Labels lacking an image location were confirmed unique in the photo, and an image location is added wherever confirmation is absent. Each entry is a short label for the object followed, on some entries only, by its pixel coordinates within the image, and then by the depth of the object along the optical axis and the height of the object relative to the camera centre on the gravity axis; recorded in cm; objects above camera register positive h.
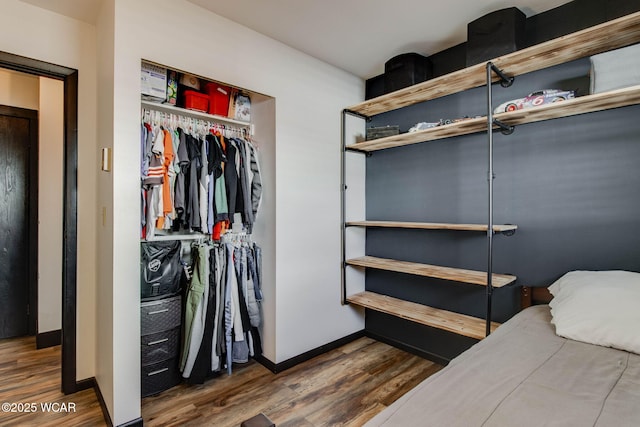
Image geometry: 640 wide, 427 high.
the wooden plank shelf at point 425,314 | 212 -77
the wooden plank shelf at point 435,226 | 201 -8
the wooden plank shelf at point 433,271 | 206 -43
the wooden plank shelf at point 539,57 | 158 +92
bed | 84 -54
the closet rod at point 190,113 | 216 +76
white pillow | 126 -42
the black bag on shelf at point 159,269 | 208 -37
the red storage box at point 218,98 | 241 +91
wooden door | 297 -5
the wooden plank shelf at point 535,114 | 161 +60
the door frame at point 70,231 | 213 -11
